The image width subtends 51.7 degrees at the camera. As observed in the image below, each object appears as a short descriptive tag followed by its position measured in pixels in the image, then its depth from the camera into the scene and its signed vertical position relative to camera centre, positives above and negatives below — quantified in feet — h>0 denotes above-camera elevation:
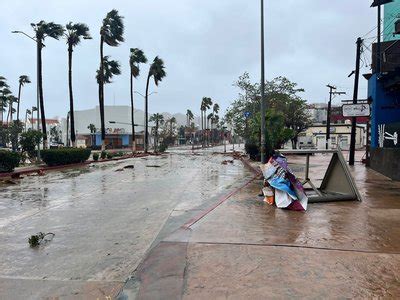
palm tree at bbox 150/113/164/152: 374.55 +11.57
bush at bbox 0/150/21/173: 74.02 -5.15
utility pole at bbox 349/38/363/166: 86.19 +7.99
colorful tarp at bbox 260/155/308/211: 32.86 -4.64
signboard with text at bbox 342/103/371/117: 71.10 +3.61
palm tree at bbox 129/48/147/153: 181.68 +31.61
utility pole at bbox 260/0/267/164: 71.31 +8.44
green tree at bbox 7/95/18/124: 272.84 +21.50
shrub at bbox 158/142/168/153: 209.36 -8.47
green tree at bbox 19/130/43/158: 97.40 -1.94
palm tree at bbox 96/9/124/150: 141.38 +34.21
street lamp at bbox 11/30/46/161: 95.33 +13.07
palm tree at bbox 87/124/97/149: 314.96 +2.01
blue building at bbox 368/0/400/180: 60.29 +3.90
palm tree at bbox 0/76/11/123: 181.47 +21.90
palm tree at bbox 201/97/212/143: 366.67 +25.23
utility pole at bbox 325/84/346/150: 157.48 +17.06
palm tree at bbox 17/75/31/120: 253.44 +31.64
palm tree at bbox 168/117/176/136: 372.83 +8.79
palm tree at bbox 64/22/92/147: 124.26 +28.27
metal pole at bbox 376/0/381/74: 72.35 +13.74
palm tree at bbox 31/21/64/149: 108.58 +27.24
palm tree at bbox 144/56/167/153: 196.24 +28.83
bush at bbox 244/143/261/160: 115.71 -5.89
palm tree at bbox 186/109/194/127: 464.90 +18.74
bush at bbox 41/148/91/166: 94.68 -5.90
